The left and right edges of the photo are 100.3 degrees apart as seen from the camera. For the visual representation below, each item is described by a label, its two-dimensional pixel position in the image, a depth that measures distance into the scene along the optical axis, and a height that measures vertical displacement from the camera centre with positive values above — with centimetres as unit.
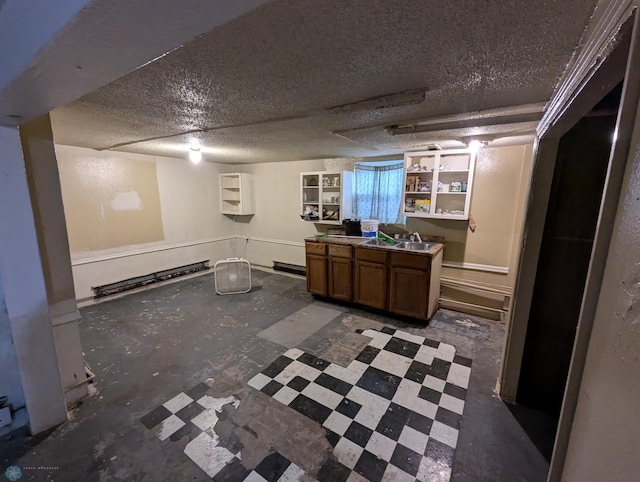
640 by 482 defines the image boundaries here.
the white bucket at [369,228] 377 -42
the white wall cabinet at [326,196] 405 +2
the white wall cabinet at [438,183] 315 +20
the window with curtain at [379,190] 391 +12
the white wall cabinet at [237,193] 506 +5
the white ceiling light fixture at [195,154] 348 +54
